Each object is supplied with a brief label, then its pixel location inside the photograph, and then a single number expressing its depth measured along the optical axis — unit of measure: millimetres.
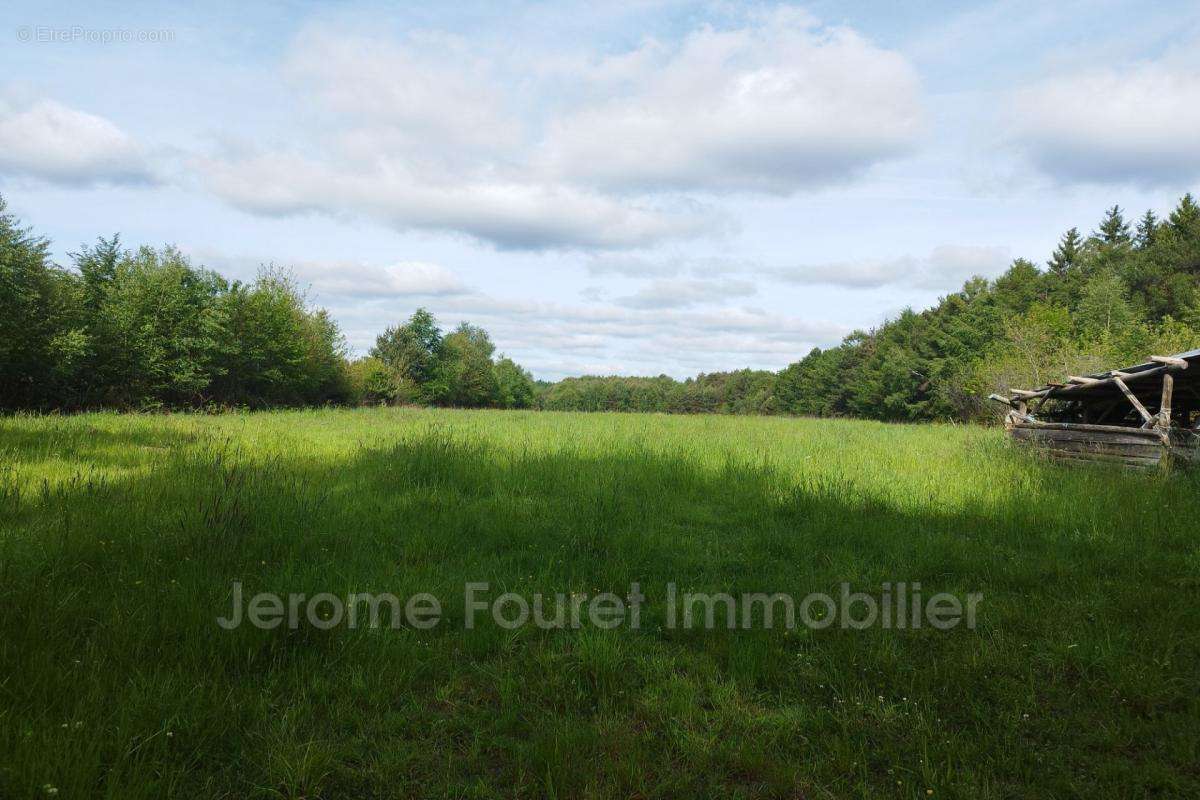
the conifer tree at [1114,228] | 66812
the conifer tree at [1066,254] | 65750
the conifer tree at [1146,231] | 61781
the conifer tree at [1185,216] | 49844
